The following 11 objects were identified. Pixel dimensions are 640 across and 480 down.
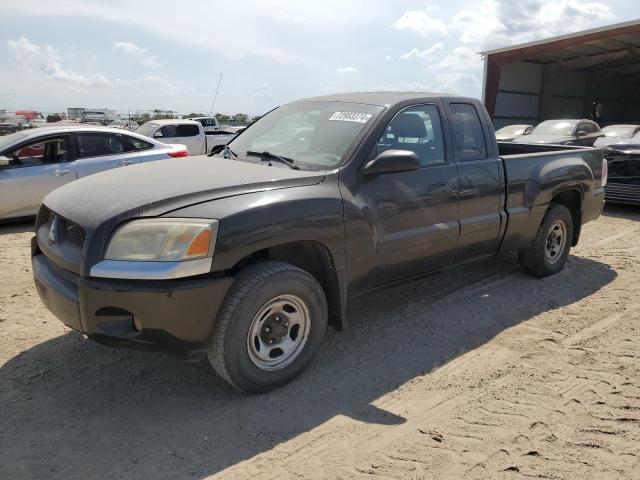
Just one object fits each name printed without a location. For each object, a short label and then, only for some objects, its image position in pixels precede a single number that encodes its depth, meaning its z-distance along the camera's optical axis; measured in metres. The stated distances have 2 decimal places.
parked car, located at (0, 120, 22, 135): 22.72
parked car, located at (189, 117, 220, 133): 23.28
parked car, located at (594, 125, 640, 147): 13.07
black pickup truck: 2.89
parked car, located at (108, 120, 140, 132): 30.31
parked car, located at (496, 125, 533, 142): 18.71
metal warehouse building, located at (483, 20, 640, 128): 23.95
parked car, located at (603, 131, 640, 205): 9.34
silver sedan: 7.59
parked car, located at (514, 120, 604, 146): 13.27
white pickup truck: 16.11
